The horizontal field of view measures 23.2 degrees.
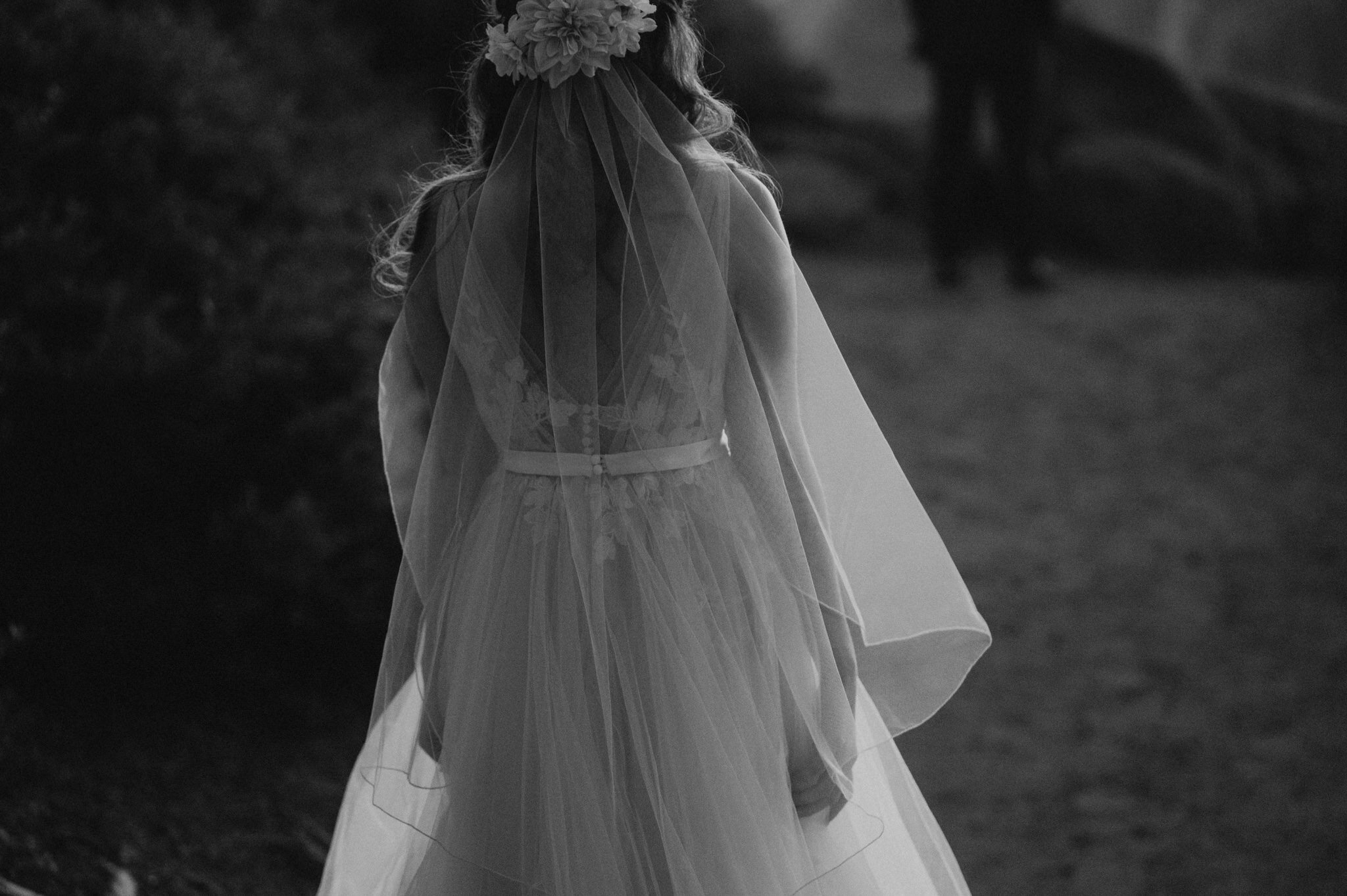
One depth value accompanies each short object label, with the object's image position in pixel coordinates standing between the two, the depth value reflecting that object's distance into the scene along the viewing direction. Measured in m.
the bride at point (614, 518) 3.48
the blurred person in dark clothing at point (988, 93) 10.59
